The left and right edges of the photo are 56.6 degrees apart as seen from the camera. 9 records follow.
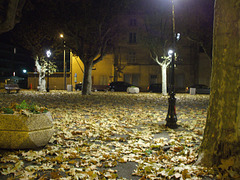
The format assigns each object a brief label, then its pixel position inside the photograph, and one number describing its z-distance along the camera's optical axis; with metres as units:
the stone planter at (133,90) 31.67
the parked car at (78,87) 39.06
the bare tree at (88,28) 23.67
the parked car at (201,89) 34.25
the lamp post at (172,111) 7.92
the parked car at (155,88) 35.51
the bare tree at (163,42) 28.20
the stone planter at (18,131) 4.84
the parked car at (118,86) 36.78
